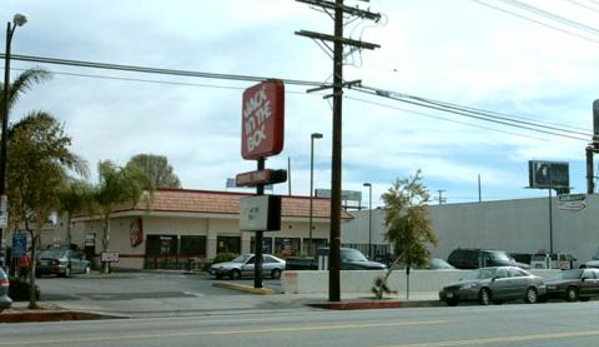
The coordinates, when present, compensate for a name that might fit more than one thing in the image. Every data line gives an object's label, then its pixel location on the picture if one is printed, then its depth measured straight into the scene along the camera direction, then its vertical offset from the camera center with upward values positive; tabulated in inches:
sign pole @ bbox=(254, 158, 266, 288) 1031.6 -11.0
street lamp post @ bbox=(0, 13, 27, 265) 750.5 +123.3
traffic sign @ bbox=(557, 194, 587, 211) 2113.7 +146.5
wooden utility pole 939.3 +192.8
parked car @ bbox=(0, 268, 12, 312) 611.2 -45.4
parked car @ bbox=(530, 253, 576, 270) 1721.2 -25.6
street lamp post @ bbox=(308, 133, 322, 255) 1785.2 +214.9
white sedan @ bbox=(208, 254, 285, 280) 1369.3 -43.5
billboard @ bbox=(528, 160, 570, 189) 2746.1 +290.6
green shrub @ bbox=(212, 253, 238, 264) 1557.6 -28.5
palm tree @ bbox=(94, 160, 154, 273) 1509.6 +119.1
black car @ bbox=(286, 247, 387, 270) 1318.9 -29.1
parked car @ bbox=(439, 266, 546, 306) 995.9 -52.8
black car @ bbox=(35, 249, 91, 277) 1362.0 -39.0
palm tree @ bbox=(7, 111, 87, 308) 746.2 +76.9
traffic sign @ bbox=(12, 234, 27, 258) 775.7 -3.4
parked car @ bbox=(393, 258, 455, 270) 1379.4 -31.5
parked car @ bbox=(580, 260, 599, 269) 1577.3 -28.0
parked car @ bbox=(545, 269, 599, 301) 1114.7 -53.8
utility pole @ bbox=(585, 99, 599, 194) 2596.0 +351.3
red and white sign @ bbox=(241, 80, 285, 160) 991.0 +178.6
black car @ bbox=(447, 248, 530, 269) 1460.4 -19.0
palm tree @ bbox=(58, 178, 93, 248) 1515.7 +95.4
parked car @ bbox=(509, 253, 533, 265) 2014.1 -21.4
